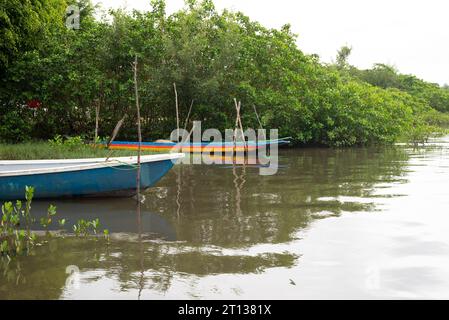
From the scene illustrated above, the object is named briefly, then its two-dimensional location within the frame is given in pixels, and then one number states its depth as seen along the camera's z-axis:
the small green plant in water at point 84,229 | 5.99
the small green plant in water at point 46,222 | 6.00
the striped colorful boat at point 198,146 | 15.98
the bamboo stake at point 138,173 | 7.82
